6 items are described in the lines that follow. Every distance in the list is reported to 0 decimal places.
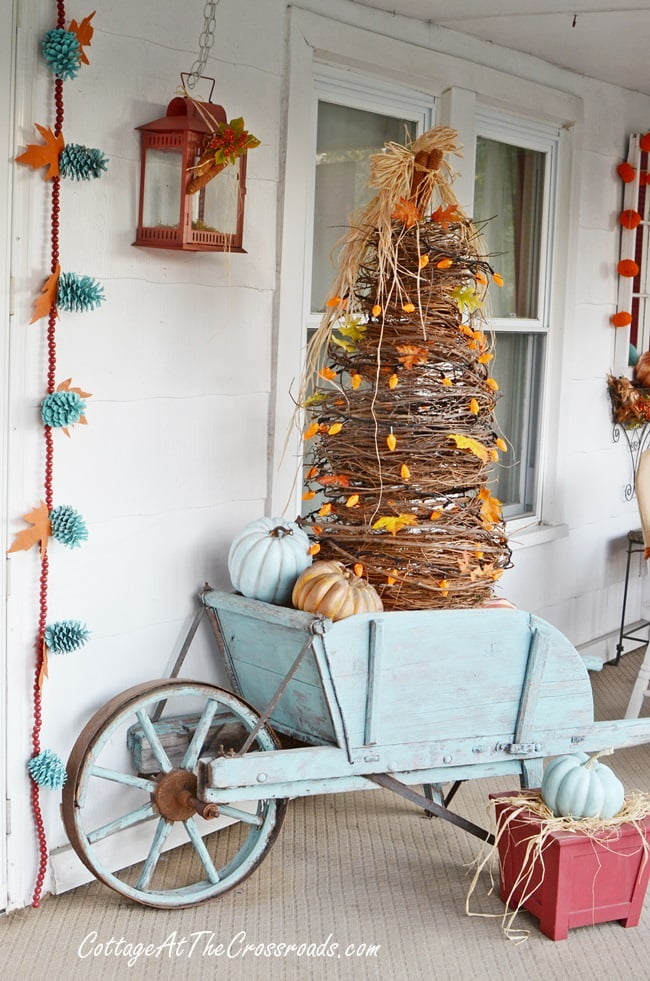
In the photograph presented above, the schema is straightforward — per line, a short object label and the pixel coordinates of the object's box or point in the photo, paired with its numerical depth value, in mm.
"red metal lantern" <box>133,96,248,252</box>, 2490
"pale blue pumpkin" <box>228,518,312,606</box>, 2659
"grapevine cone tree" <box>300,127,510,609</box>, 2668
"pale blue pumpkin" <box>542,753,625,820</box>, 2545
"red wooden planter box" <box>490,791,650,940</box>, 2506
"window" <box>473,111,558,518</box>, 3988
